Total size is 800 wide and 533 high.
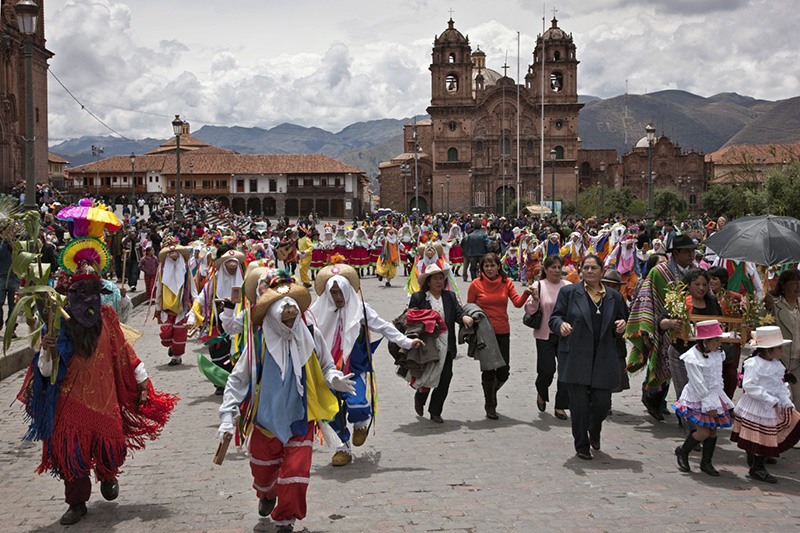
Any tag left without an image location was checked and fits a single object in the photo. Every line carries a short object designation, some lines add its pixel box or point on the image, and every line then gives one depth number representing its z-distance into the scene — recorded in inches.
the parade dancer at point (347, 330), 271.1
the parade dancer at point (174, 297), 459.2
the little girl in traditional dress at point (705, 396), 254.7
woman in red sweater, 340.5
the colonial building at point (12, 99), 1689.2
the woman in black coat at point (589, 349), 272.5
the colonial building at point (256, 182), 3371.1
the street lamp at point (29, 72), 458.0
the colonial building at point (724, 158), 3471.5
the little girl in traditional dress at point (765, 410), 250.8
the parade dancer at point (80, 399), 218.4
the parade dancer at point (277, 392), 208.8
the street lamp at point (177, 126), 1001.5
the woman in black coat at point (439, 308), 322.7
